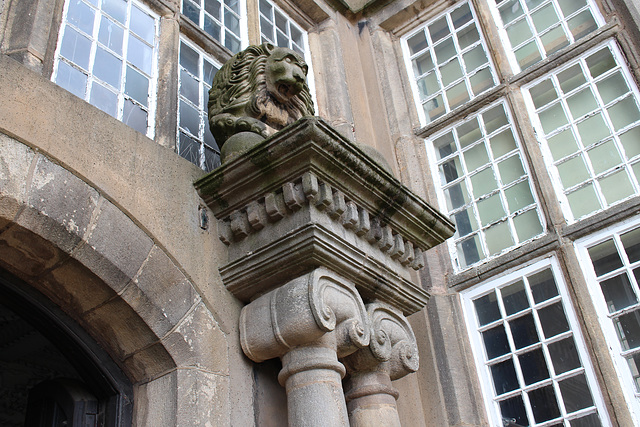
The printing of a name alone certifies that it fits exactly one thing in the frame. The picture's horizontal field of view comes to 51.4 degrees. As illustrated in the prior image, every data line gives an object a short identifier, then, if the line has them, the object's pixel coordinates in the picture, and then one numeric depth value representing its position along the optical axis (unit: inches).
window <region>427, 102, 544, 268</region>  189.5
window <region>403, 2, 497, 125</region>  222.7
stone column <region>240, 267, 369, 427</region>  119.8
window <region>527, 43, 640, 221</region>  176.2
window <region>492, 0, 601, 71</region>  204.7
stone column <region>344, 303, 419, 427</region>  137.5
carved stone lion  154.8
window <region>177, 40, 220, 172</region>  165.3
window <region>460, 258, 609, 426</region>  157.9
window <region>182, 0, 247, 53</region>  199.2
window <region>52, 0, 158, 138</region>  143.2
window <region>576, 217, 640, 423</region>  152.6
